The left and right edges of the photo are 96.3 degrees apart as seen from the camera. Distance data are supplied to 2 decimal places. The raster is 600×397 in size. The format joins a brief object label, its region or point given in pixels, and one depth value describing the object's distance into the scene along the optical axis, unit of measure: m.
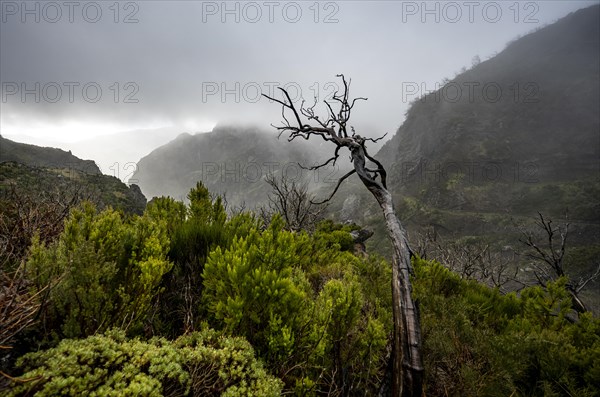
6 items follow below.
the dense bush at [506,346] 2.20
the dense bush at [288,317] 2.27
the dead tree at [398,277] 2.35
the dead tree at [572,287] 5.92
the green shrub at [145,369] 1.33
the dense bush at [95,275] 1.98
